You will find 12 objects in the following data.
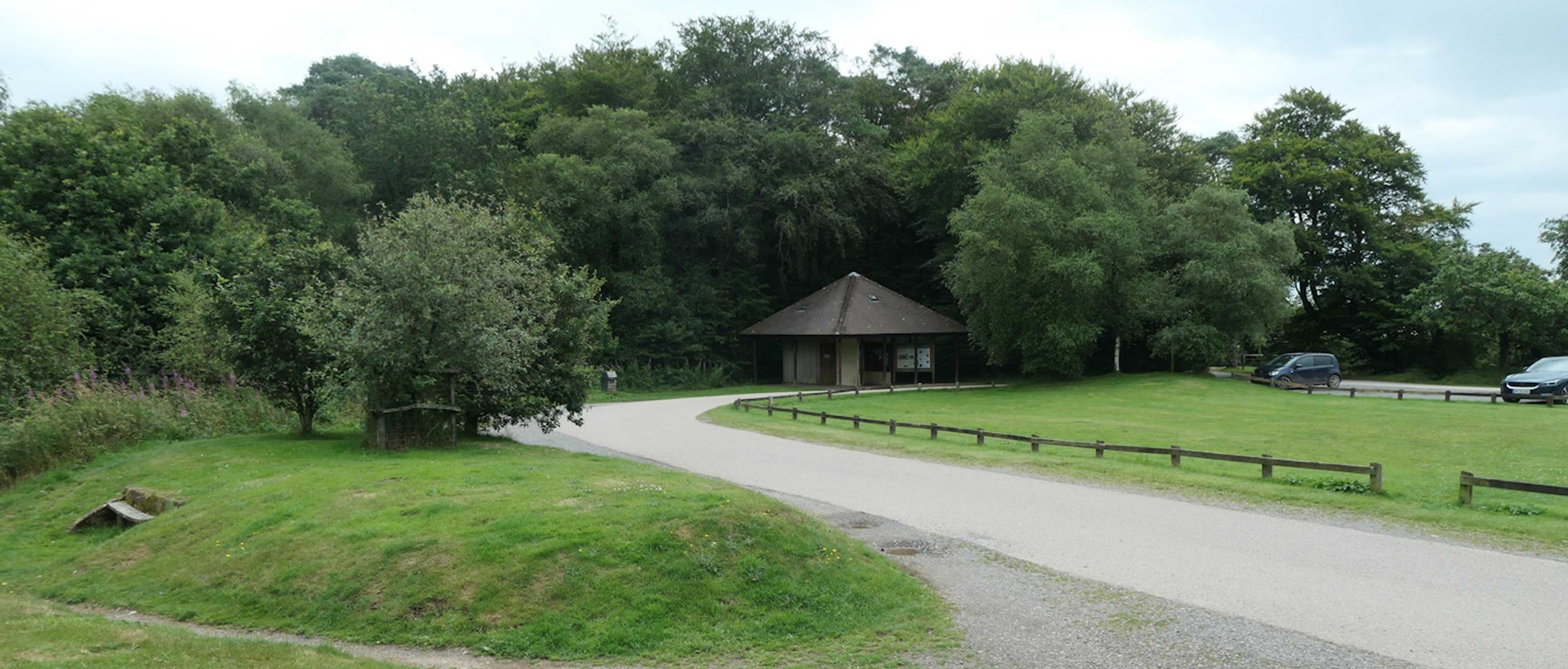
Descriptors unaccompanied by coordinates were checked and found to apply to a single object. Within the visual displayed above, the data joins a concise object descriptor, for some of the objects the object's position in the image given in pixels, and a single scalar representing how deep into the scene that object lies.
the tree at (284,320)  15.80
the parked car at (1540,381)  28.36
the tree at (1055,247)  37.66
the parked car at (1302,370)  36.78
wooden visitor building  42.81
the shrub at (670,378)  39.59
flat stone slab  11.45
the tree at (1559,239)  45.56
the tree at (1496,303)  38.94
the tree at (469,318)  15.30
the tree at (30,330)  18.08
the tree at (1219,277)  38.09
